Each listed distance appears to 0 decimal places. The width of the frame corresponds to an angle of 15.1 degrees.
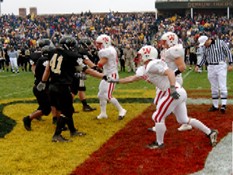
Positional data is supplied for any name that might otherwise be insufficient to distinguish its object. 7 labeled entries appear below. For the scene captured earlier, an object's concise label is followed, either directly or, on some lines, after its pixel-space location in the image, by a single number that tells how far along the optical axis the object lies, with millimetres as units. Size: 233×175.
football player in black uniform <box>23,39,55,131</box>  15433
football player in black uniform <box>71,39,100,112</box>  15600
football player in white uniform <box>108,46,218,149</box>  11817
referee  17476
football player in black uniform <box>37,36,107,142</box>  13504
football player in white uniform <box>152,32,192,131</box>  13678
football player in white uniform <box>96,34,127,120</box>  16296
